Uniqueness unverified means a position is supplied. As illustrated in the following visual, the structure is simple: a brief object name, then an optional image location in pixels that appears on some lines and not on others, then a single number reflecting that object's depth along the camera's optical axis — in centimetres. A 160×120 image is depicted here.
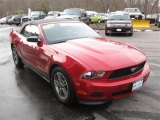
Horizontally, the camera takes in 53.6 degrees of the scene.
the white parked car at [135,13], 1741
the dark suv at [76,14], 1403
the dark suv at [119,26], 1021
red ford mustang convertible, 256
